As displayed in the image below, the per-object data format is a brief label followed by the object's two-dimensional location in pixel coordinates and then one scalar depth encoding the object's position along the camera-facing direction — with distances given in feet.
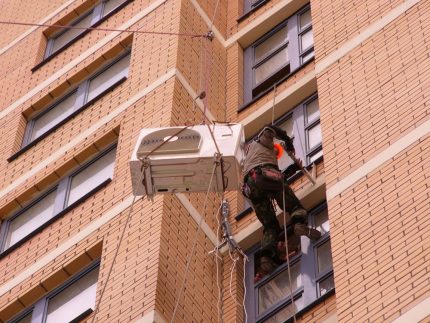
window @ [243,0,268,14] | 75.54
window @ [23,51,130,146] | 70.64
